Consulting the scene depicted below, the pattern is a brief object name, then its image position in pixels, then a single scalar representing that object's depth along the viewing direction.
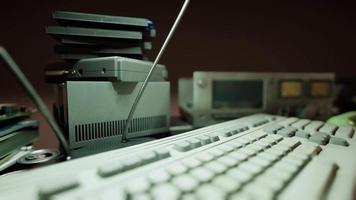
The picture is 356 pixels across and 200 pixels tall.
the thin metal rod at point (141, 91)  0.47
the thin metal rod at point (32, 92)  0.27
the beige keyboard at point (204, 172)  0.22
